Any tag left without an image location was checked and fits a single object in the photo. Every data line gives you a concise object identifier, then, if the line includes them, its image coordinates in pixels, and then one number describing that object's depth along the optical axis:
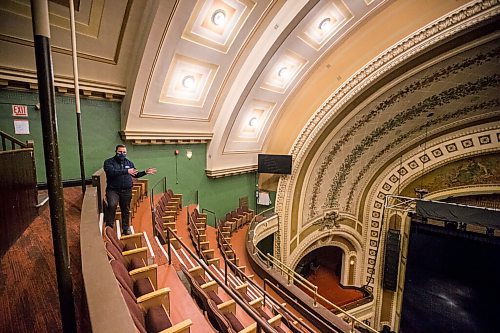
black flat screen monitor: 8.68
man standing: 3.29
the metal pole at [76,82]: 2.97
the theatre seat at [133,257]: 2.66
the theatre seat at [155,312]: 1.73
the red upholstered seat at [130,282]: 1.89
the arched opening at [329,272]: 10.26
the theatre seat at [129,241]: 3.06
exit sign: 4.26
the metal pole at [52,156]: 0.99
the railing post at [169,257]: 3.18
